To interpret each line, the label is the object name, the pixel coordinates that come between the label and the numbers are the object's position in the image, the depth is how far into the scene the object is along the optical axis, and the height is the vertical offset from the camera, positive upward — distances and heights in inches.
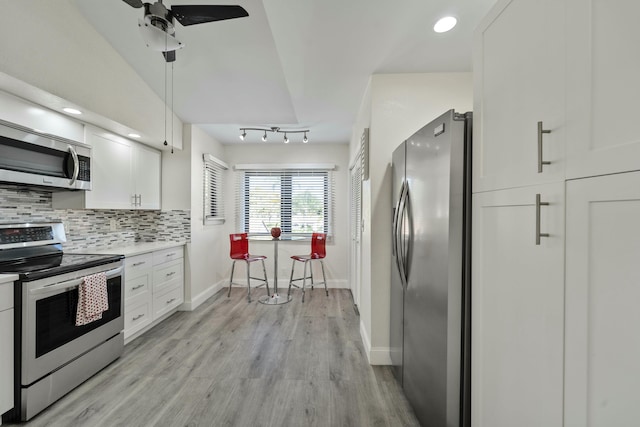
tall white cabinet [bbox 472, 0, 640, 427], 25.6 -0.3
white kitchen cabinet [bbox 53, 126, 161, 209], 104.9 +14.3
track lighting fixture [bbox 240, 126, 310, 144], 164.2 +46.6
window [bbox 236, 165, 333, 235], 199.5 +7.3
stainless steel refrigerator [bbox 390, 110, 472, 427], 53.2 -11.7
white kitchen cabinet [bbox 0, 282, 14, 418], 65.9 -31.7
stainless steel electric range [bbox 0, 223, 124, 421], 69.3 -29.2
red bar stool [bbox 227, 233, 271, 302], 169.5 -23.4
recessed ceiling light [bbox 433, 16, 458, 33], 72.0 +48.0
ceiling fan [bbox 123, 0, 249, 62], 69.1 +48.1
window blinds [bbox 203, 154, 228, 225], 166.7 +13.1
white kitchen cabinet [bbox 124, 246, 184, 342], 110.6 -33.1
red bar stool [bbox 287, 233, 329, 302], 172.4 -22.4
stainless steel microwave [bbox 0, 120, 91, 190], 77.1 +15.0
